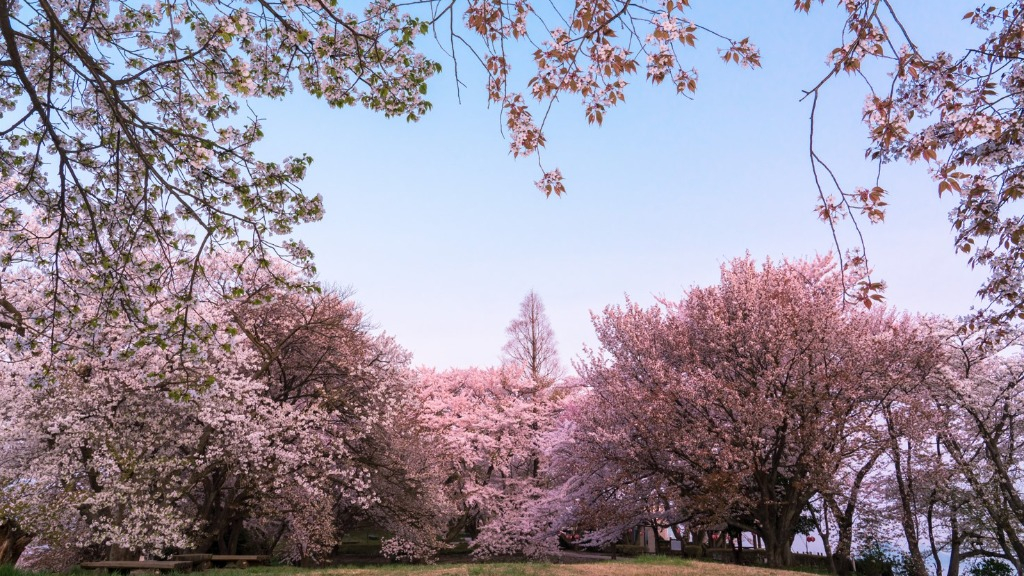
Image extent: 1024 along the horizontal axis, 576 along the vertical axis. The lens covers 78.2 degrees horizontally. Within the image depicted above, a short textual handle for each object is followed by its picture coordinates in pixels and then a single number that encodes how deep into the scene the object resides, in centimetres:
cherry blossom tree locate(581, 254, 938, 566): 1747
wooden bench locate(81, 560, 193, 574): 1377
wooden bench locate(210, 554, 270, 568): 1743
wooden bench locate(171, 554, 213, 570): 1563
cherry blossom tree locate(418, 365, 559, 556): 2745
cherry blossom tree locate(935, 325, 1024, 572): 1959
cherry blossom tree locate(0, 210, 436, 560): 1496
